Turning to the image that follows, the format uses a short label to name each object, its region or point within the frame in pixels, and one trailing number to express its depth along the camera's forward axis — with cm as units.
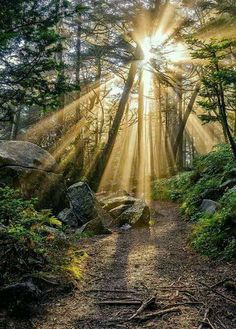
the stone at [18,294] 469
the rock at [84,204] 1160
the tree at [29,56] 558
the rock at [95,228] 1059
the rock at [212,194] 1202
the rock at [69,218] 1125
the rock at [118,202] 1338
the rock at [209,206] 1019
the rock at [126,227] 1145
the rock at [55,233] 782
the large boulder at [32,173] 1048
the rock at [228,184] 1169
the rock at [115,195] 1695
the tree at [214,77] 705
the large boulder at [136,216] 1184
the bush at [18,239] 535
